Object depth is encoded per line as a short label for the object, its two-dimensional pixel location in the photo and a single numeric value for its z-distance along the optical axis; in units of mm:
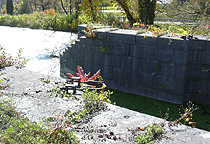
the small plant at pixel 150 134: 2603
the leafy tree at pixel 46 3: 25369
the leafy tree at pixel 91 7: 8746
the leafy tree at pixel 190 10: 7635
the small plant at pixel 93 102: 3359
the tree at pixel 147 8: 8556
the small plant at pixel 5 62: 5011
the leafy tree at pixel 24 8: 26567
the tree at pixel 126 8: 8848
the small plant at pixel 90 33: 5948
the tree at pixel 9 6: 20253
